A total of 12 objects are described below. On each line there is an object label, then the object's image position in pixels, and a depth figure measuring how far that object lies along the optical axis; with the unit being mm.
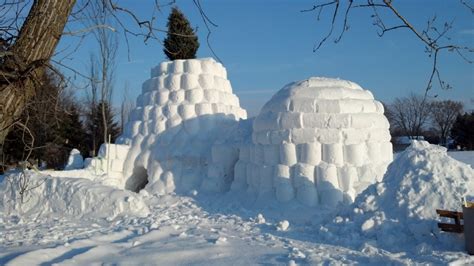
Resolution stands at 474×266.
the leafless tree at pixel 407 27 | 2061
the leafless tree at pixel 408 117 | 34406
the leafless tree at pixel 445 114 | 35469
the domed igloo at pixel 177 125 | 10453
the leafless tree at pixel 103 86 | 17128
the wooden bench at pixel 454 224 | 5176
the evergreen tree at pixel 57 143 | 18520
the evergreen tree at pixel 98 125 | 21066
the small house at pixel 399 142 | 36556
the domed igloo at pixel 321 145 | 8164
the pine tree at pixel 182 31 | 13581
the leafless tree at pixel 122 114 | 24969
